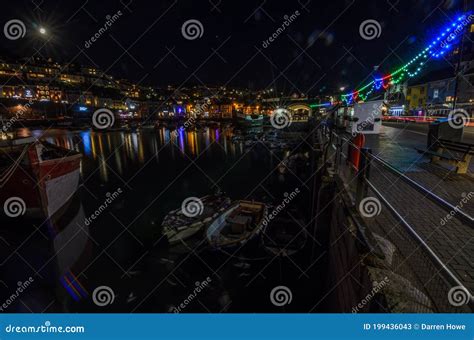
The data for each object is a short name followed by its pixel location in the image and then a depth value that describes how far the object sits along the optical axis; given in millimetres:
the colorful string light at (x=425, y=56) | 12525
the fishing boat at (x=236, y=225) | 9734
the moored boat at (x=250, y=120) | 69906
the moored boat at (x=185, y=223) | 10633
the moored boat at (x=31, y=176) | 11469
